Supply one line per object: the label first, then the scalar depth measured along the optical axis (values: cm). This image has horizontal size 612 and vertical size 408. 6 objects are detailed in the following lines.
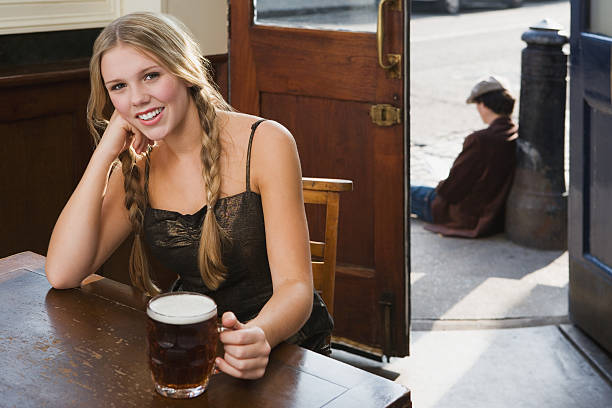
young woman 192
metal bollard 498
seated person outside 528
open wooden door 341
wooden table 139
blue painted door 354
